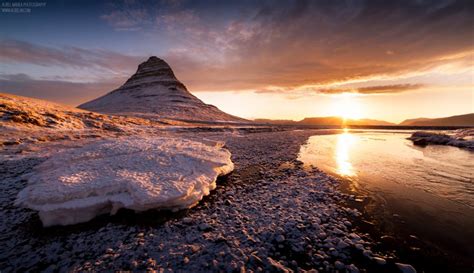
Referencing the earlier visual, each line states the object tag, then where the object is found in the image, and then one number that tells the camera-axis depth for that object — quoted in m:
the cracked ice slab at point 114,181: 5.60
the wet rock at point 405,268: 4.15
